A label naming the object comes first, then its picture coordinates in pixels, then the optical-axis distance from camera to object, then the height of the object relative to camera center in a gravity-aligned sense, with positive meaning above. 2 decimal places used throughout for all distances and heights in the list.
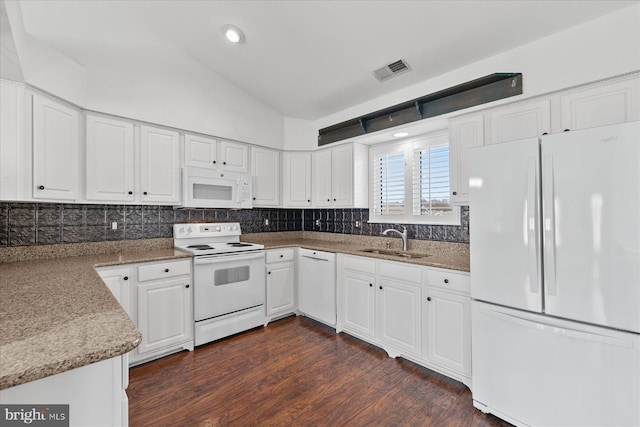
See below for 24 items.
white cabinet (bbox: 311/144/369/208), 3.48 +0.49
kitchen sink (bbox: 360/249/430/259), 2.87 -0.41
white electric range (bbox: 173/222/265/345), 2.78 -0.67
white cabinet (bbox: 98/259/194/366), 2.36 -0.75
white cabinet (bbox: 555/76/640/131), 1.72 +0.70
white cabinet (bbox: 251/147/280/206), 3.67 +0.53
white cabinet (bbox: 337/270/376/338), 2.78 -0.89
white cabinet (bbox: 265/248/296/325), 3.35 -0.81
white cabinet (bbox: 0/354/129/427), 0.78 -0.52
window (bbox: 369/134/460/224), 2.91 +0.37
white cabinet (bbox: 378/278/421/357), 2.41 -0.89
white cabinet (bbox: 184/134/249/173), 3.10 +0.72
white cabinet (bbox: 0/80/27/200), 1.91 +0.53
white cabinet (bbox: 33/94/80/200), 2.09 +0.52
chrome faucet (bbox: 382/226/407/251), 3.07 -0.21
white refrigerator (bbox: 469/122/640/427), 1.41 -0.35
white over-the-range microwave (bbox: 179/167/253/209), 3.02 +0.31
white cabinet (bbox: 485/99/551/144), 2.03 +0.69
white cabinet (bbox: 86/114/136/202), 2.47 +0.52
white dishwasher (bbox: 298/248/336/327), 3.17 -0.81
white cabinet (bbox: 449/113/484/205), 2.34 +0.58
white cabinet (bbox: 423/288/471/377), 2.11 -0.89
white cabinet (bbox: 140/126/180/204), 2.78 +0.52
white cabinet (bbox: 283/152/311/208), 3.93 +0.50
